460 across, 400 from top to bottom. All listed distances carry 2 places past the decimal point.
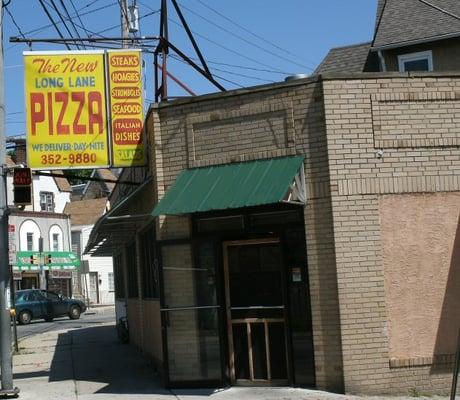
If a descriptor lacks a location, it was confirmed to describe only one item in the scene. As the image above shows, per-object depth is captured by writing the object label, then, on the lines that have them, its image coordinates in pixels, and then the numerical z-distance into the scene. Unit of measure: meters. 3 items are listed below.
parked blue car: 35.28
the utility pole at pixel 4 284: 11.53
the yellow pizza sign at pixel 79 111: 12.10
